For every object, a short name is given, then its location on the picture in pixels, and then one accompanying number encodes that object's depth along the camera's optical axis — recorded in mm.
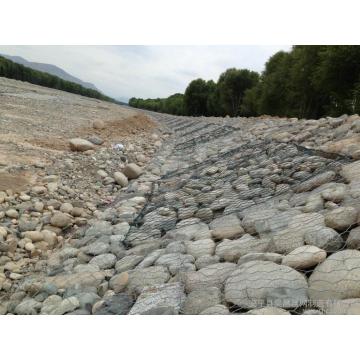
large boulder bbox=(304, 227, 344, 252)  2426
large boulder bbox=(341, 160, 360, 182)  3371
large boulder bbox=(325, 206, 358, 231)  2588
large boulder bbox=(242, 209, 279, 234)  3174
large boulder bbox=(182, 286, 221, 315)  2197
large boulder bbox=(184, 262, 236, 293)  2424
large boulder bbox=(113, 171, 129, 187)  5953
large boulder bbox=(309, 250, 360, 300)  2016
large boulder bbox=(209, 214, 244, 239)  3197
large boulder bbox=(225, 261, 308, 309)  2086
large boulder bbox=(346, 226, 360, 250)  2350
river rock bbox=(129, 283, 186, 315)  2264
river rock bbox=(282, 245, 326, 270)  2311
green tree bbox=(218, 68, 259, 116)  33781
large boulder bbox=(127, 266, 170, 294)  2648
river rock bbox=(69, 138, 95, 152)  7058
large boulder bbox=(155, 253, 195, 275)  2766
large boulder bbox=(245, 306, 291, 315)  1990
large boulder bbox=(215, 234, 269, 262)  2723
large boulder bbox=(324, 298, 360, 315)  1903
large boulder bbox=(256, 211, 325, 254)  2609
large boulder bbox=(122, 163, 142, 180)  6375
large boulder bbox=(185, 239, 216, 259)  2953
